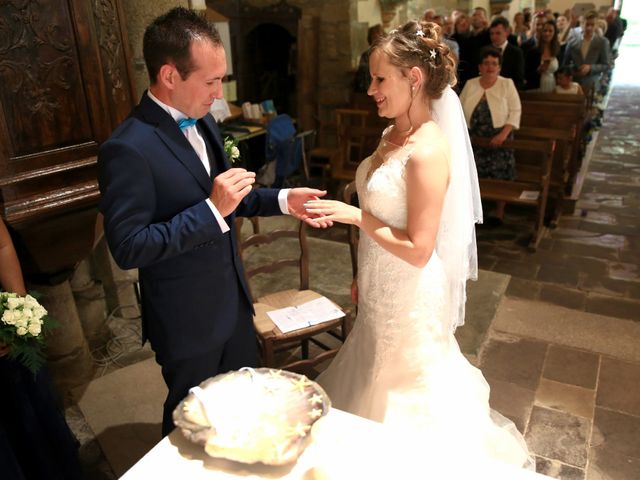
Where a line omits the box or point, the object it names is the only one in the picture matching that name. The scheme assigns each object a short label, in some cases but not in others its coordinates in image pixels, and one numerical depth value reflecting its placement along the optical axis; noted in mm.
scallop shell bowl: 1293
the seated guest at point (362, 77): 6902
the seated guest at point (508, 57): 6266
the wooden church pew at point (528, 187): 4832
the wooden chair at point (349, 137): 5520
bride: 1989
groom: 1592
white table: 1304
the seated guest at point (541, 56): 7125
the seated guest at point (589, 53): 8102
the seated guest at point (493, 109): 4965
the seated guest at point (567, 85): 6324
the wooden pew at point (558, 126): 5254
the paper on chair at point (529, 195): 4941
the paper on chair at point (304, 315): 2727
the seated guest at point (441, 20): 7243
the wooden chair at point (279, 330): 2659
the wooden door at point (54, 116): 2320
